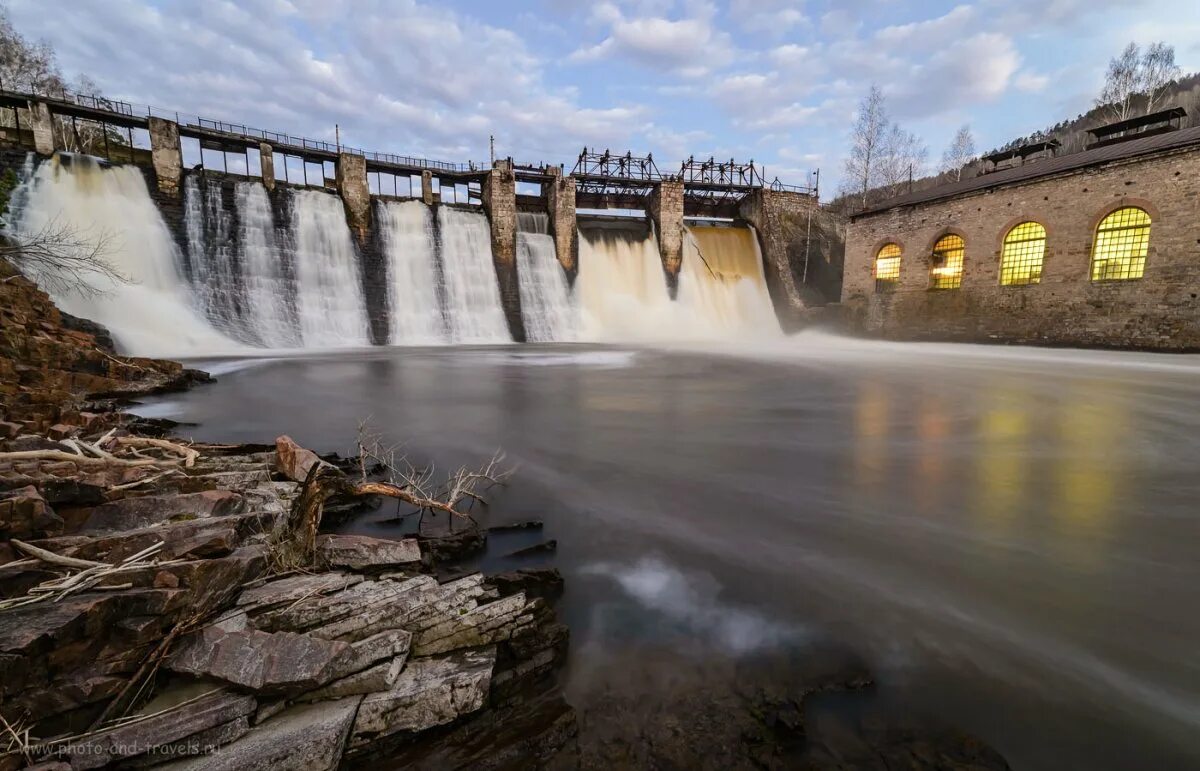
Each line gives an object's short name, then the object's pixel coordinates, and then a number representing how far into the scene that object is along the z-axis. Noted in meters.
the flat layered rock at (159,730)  1.66
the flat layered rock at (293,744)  1.71
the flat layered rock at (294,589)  2.37
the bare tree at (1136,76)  30.84
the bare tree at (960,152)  40.80
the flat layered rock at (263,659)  1.93
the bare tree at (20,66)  27.38
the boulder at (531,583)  2.97
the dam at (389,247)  15.73
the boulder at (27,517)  2.34
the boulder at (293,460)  4.12
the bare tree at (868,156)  31.42
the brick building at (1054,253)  14.77
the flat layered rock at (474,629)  2.32
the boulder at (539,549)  3.55
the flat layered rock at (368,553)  2.92
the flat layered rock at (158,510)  2.79
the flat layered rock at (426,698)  1.93
